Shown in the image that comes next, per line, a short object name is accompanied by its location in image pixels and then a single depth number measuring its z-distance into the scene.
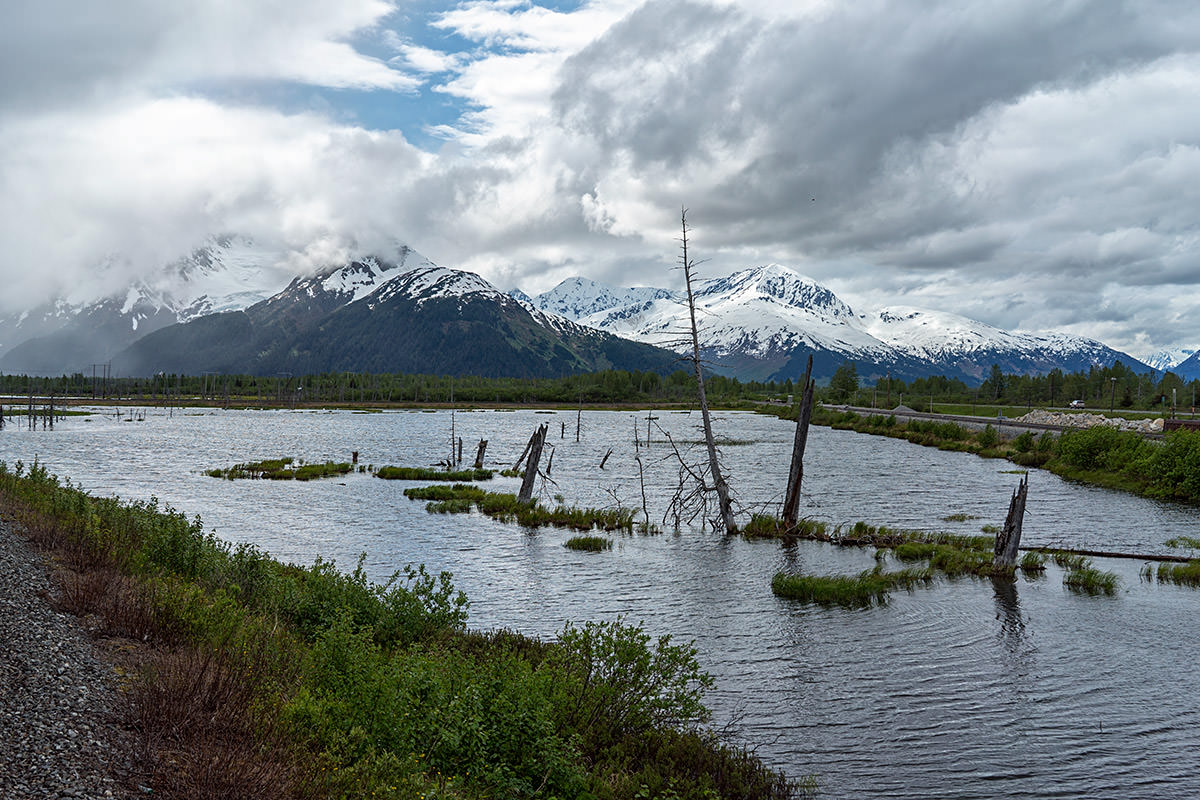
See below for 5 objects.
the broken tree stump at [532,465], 47.31
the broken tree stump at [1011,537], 30.83
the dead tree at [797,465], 38.94
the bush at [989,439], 90.94
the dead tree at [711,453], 38.16
